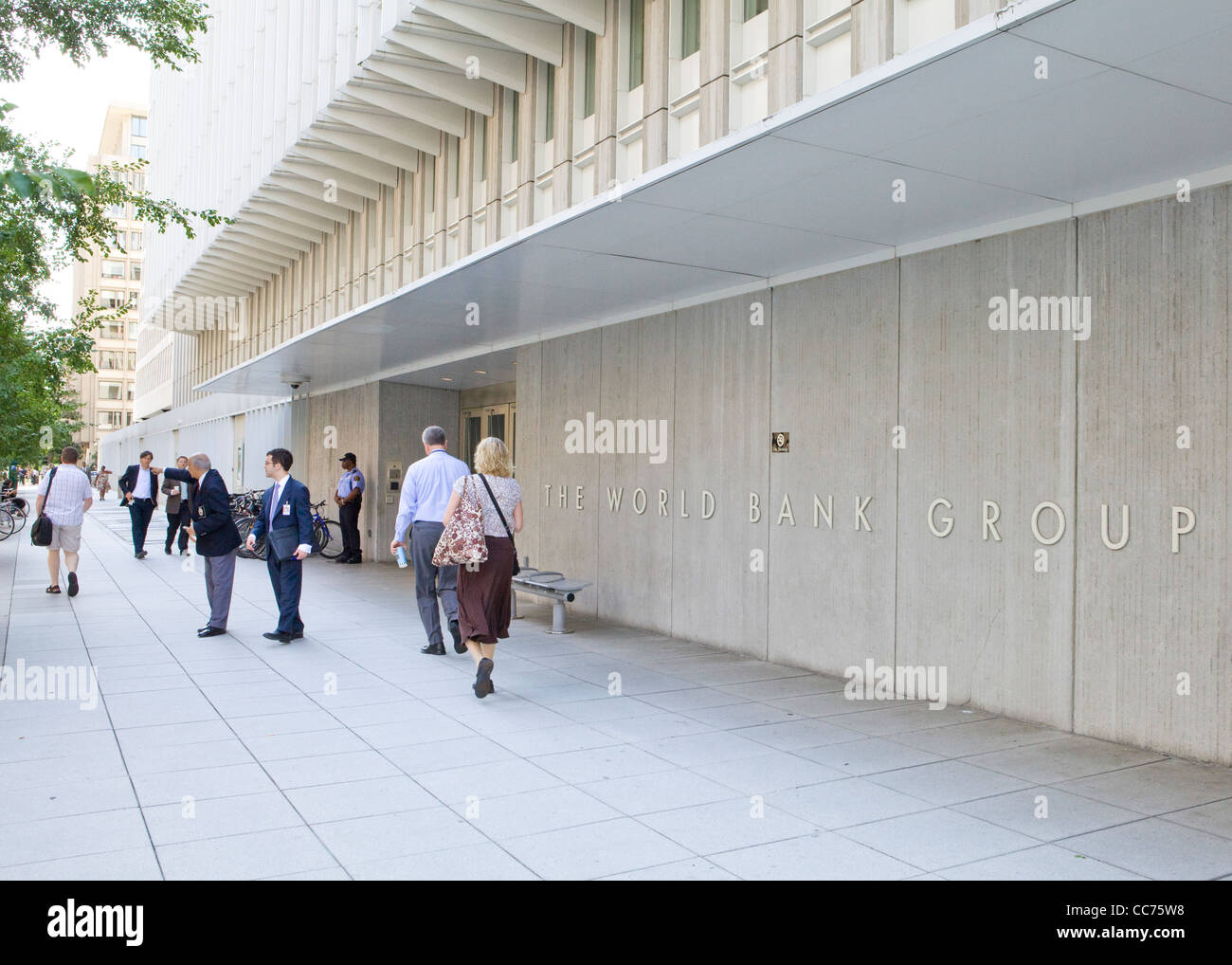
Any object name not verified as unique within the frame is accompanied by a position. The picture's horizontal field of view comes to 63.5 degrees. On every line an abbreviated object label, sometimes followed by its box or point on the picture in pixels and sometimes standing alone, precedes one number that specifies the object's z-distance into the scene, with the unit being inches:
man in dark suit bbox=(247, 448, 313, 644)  360.5
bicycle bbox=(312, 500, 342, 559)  711.7
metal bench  384.6
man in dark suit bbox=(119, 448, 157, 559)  689.6
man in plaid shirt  458.6
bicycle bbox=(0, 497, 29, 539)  863.7
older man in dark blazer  362.9
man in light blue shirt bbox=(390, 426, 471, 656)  331.9
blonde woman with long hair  277.6
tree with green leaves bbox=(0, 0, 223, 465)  418.0
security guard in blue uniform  701.9
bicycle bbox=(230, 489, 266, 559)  707.4
